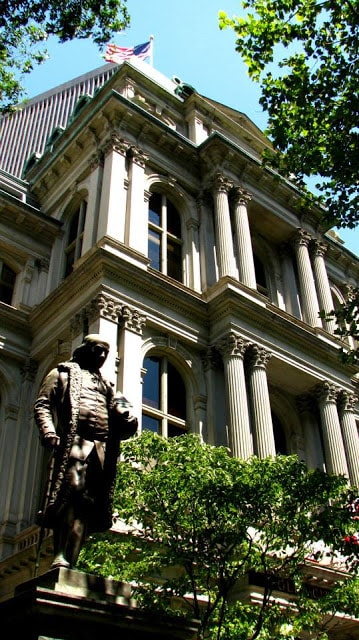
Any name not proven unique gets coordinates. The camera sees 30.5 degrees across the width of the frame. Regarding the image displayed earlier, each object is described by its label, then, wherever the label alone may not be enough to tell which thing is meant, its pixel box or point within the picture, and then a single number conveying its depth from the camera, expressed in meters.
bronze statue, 6.61
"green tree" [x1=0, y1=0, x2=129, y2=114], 15.98
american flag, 30.61
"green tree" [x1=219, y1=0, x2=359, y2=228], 16.39
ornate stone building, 20.09
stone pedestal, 5.66
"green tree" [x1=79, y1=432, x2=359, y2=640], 11.70
